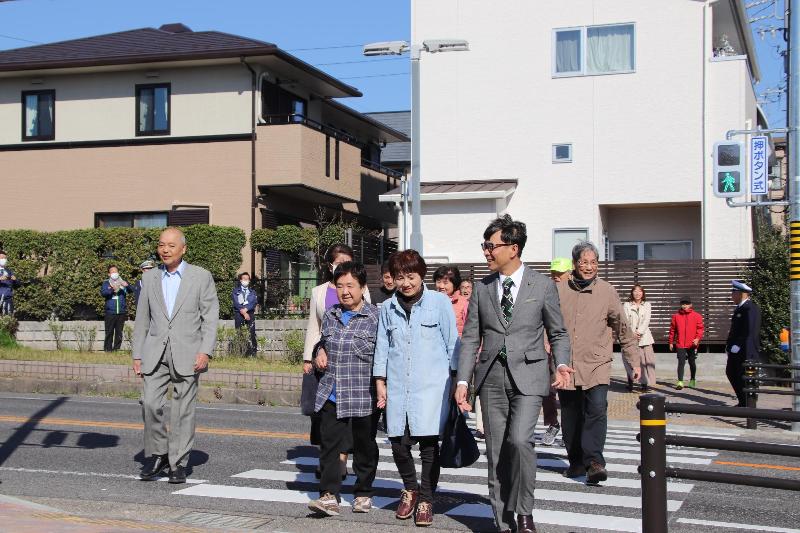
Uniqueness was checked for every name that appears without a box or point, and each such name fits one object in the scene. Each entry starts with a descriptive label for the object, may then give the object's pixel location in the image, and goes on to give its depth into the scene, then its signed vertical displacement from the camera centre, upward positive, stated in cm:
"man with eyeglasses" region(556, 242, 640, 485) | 899 -60
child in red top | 1936 -85
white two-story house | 2412 +404
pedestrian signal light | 1451 +170
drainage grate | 732 -173
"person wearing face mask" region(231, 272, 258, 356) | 2270 -47
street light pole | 2020 +282
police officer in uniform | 1520 -72
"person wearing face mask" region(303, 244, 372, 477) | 852 -13
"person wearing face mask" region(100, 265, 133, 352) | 2203 -54
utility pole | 1388 +158
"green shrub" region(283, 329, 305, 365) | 1948 -122
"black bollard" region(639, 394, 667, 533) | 555 -97
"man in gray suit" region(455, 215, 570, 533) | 684 -50
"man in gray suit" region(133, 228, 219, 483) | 887 -53
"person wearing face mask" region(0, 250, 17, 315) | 2384 -6
